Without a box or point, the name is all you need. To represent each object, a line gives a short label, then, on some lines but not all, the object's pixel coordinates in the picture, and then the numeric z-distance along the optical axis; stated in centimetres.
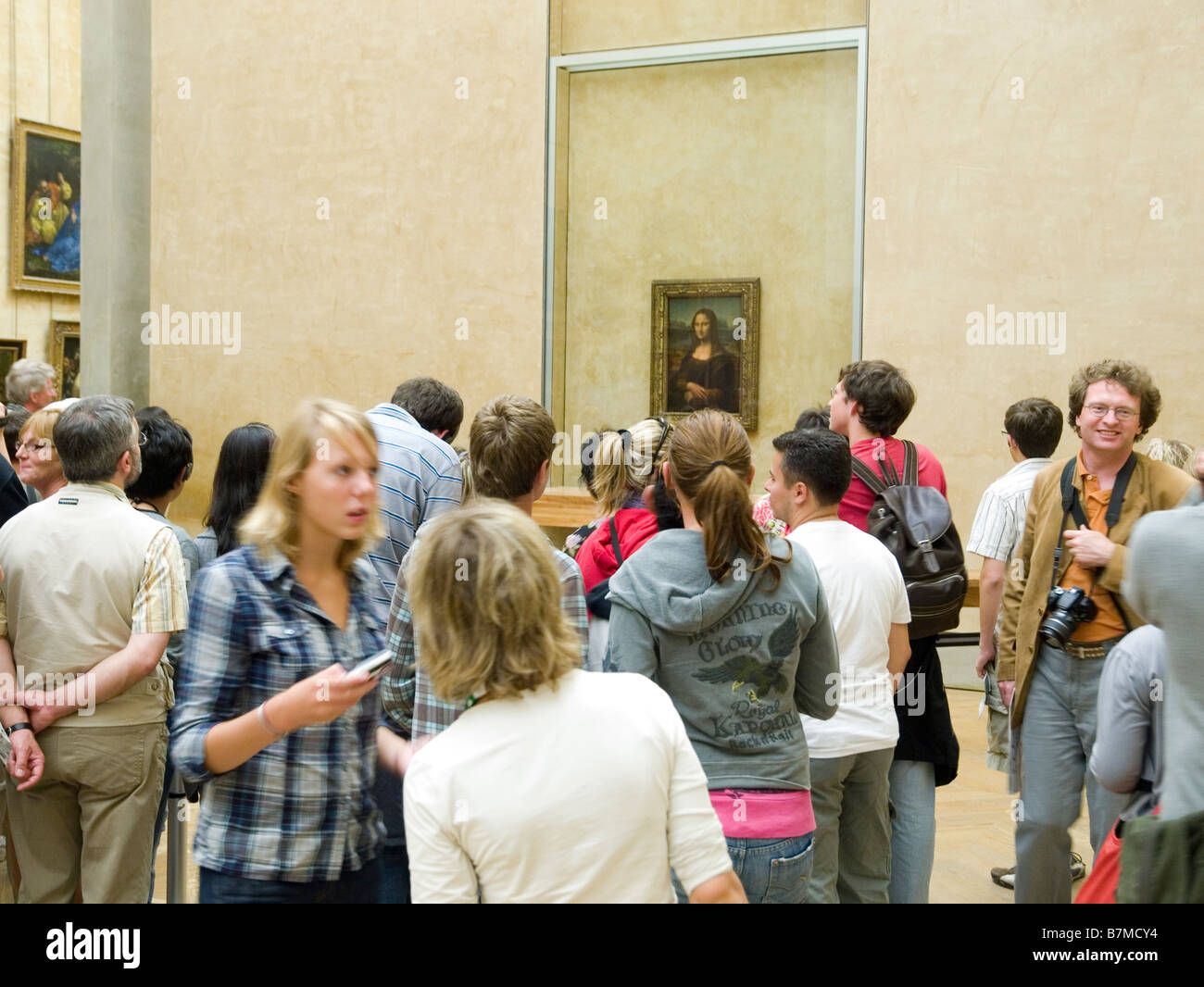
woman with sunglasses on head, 375
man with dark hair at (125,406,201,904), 406
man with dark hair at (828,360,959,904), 410
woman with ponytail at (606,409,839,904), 280
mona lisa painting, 1134
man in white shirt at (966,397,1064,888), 464
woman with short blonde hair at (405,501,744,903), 189
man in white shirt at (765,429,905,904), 349
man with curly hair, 394
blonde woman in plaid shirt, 230
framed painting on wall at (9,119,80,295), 1639
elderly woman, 466
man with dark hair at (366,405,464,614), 437
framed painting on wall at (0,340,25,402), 1619
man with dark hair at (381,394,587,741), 280
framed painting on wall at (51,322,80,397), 1683
